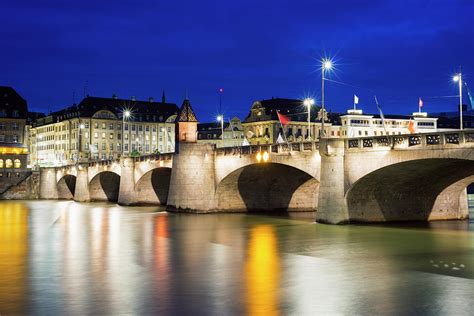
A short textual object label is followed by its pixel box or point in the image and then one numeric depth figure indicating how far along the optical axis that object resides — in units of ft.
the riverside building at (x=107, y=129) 476.95
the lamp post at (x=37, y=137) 562.42
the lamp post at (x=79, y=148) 462.35
